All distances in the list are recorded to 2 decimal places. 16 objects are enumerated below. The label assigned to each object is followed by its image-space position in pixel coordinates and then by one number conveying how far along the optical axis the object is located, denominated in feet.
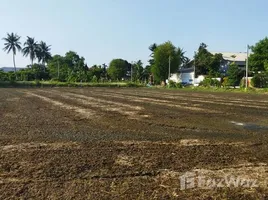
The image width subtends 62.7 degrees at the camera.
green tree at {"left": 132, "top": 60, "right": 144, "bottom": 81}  207.97
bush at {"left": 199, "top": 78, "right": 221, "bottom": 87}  114.48
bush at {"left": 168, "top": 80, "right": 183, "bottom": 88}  131.04
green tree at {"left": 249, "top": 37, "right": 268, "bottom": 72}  116.78
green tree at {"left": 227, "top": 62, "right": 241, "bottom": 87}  117.06
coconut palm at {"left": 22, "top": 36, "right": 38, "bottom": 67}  198.14
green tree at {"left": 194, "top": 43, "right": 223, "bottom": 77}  149.26
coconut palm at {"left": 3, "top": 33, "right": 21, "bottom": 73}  189.07
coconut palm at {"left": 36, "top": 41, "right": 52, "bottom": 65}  202.82
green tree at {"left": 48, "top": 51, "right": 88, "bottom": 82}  177.65
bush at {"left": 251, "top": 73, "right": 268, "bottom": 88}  102.51
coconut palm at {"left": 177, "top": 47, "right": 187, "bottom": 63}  197.95
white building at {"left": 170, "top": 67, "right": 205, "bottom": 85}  158.66
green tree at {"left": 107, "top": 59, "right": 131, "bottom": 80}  227.70
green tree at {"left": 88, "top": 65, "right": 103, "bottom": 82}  203.11
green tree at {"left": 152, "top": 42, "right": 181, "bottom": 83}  163.90
